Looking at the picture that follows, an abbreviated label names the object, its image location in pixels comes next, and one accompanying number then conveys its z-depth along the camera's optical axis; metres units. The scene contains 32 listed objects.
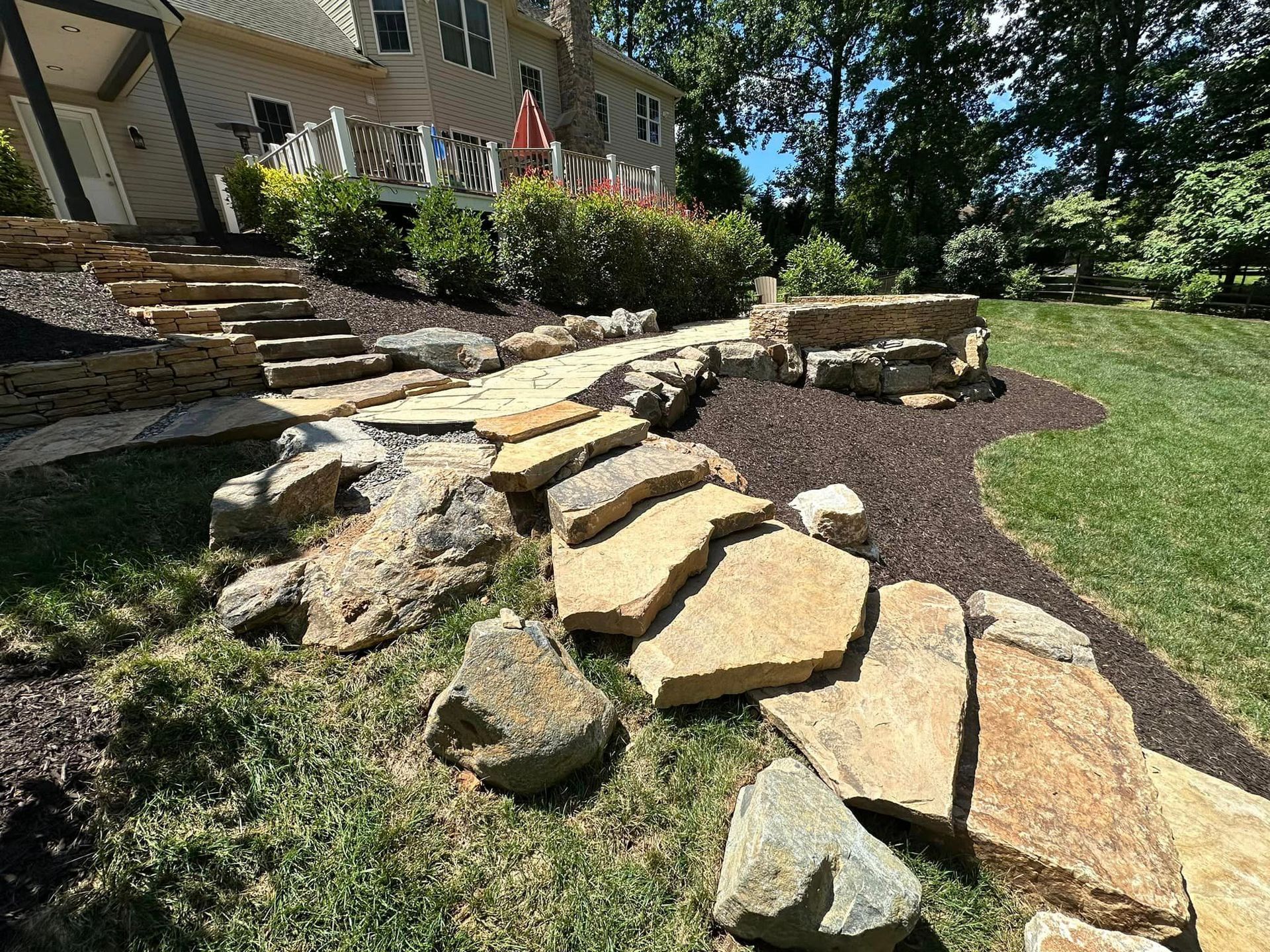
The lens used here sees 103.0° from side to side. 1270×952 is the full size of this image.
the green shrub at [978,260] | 14.88
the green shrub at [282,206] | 6.79
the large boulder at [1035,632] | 2.57
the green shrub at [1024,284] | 14.32
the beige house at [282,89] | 7.21
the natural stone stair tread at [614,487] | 2.41
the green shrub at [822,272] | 9.96
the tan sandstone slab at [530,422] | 2.99
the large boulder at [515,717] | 1.65
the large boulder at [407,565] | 2.04
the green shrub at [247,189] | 7.88
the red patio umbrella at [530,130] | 10.03
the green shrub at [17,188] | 5.83
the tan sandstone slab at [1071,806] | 1.50
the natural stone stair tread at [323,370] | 4.06
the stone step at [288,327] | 4.57
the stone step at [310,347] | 4.38
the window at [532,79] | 12.88
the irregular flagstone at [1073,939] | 1.38
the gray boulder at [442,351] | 4.80
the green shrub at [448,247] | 6.38
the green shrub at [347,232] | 6.10
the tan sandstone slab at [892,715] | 1.67
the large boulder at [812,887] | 1.34
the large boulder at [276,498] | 2.29
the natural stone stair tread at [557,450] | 2.57
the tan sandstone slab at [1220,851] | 1.50
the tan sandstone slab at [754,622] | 1.95
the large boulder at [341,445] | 2.87
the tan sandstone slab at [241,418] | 3.04
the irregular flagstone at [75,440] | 2.67
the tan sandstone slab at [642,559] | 2.06
